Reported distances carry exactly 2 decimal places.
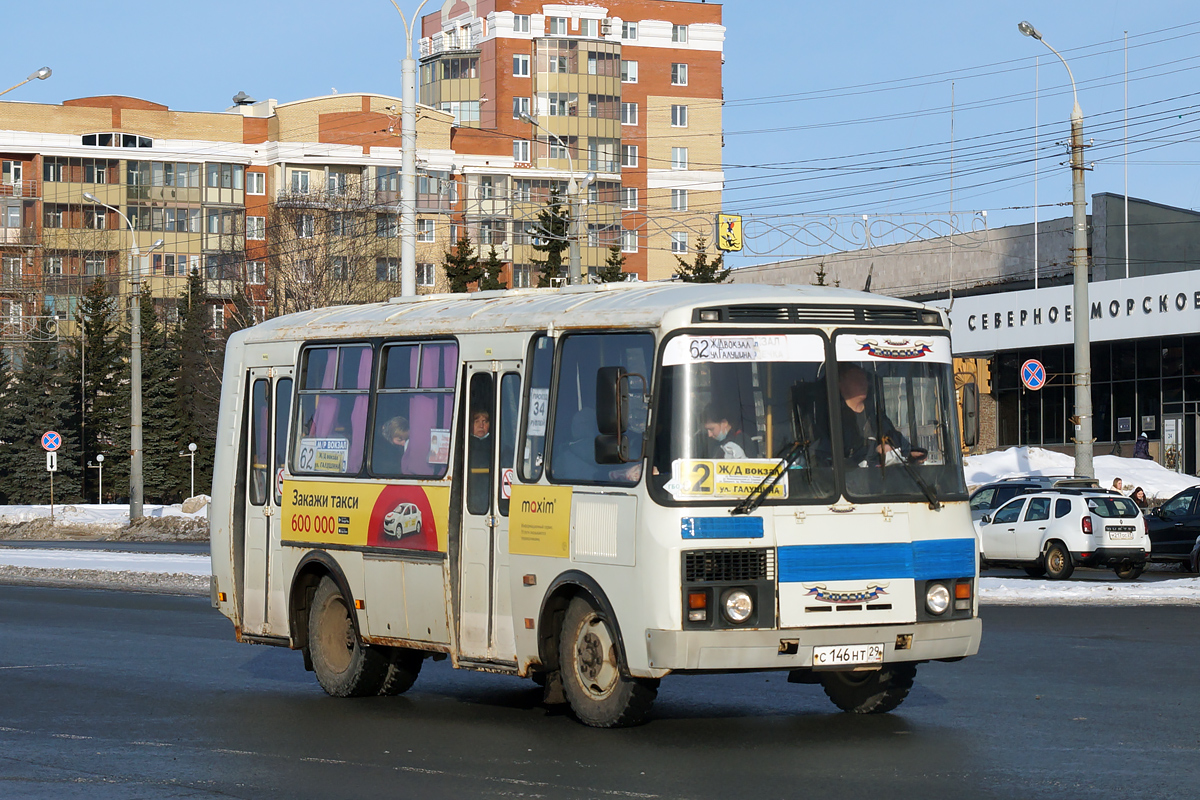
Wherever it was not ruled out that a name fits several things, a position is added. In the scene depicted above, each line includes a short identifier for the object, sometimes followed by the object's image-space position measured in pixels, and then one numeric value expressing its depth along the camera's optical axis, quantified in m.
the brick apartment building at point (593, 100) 109.00
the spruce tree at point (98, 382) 88.69
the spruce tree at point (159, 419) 85.81
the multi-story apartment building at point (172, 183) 94.25
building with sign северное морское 50.22
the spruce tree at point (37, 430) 85.50
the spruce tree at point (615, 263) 70.12
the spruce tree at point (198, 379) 83.62
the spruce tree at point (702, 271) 70.31
